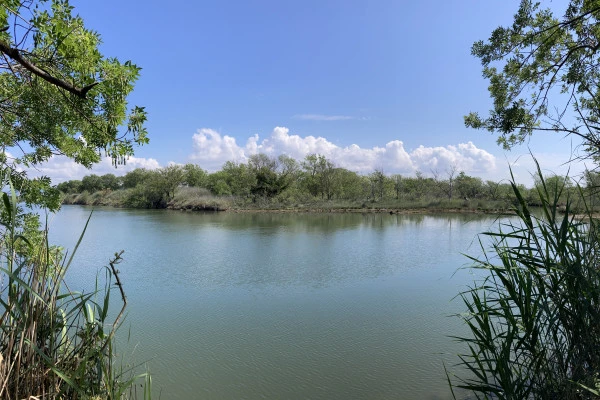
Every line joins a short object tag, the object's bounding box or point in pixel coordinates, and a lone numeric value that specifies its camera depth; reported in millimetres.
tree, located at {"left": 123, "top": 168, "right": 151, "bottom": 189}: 54500
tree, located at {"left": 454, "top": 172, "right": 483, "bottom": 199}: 36188
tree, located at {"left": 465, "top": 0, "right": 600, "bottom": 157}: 4961
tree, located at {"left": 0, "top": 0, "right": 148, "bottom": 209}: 2508
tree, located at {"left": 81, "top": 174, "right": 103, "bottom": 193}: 59738
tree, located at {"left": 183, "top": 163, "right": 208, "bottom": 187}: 46219
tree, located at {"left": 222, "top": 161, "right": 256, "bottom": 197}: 38062
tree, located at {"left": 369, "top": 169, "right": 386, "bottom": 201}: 38594
